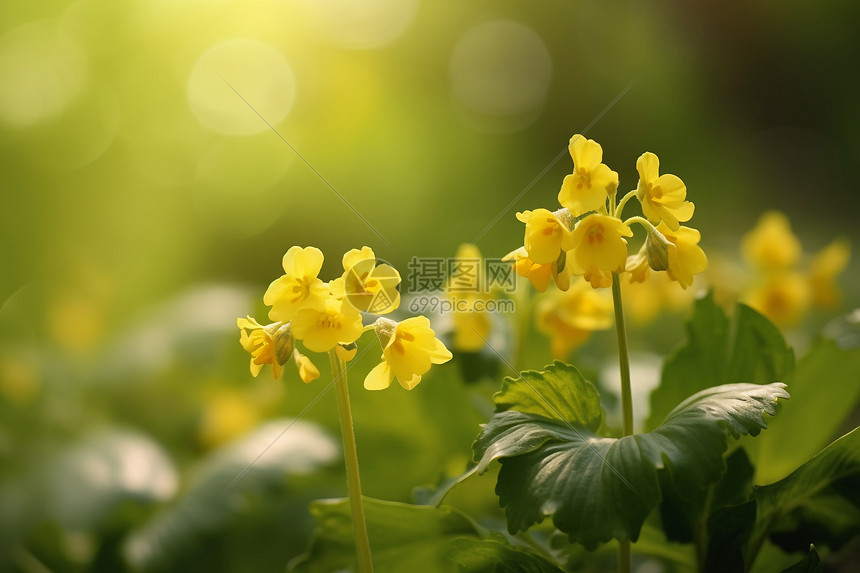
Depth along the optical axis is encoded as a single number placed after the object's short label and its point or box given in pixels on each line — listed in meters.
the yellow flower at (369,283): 0.55
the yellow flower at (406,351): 0.56
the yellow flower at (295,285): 0.55
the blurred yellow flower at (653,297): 0.91
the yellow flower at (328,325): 0.54
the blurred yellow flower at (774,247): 0.76
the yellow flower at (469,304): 0.67
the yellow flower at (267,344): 0.55
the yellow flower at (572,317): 0.67
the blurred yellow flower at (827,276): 0.77
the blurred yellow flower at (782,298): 0.75
